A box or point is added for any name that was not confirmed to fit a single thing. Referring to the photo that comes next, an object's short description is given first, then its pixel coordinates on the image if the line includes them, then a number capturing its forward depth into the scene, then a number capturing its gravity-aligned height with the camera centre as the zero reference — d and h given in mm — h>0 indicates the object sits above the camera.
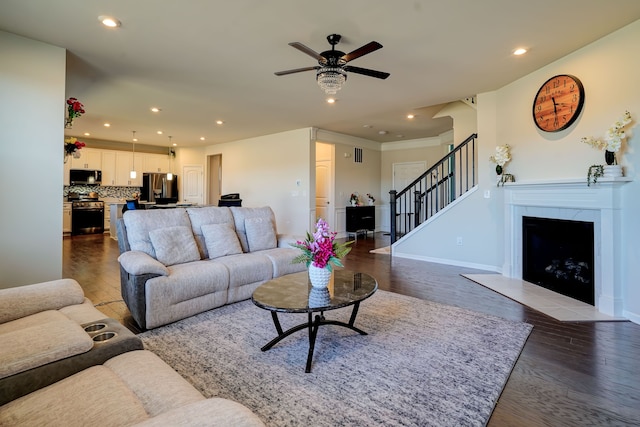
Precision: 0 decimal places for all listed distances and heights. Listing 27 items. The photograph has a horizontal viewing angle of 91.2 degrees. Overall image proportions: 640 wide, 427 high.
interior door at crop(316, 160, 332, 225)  8344 +706
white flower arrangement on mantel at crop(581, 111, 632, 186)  2973 +652
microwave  8680 +1042
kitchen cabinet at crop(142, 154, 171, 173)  9992 +1655
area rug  1699 -1032
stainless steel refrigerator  9914 +823
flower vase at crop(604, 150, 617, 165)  3037 +569
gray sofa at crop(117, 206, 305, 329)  2709 -473
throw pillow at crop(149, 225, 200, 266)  3162 -325
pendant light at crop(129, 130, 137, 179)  9664 +1687
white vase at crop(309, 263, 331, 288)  2354 -463
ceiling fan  3021 +1436
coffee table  2062 -584
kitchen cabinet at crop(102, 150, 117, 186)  9141 +1364
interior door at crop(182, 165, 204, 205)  10312 +997
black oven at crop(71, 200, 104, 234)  8625 -97
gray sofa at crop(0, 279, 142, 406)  1141 -553
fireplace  3471 -495
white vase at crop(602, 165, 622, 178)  3016 +431
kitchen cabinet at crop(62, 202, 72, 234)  8515 -97
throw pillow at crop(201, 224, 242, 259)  3625 -313
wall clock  3463 +1322
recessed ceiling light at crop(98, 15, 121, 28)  2793 +1755
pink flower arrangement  2326 -264
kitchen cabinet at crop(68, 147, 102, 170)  8656 +1498
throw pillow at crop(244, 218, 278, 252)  4059 -262
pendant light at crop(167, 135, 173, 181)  10528 +1718
